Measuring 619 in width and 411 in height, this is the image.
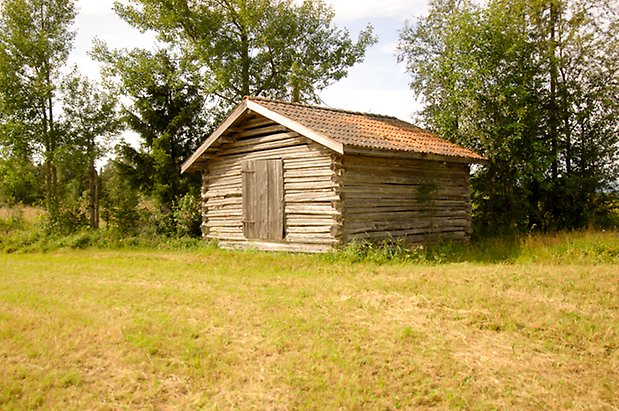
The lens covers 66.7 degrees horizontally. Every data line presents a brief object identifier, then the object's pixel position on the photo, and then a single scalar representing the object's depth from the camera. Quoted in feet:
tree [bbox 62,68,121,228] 61.77
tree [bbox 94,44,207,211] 58.75
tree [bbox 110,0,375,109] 71.35
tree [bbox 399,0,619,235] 49.19
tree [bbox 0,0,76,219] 58.08
